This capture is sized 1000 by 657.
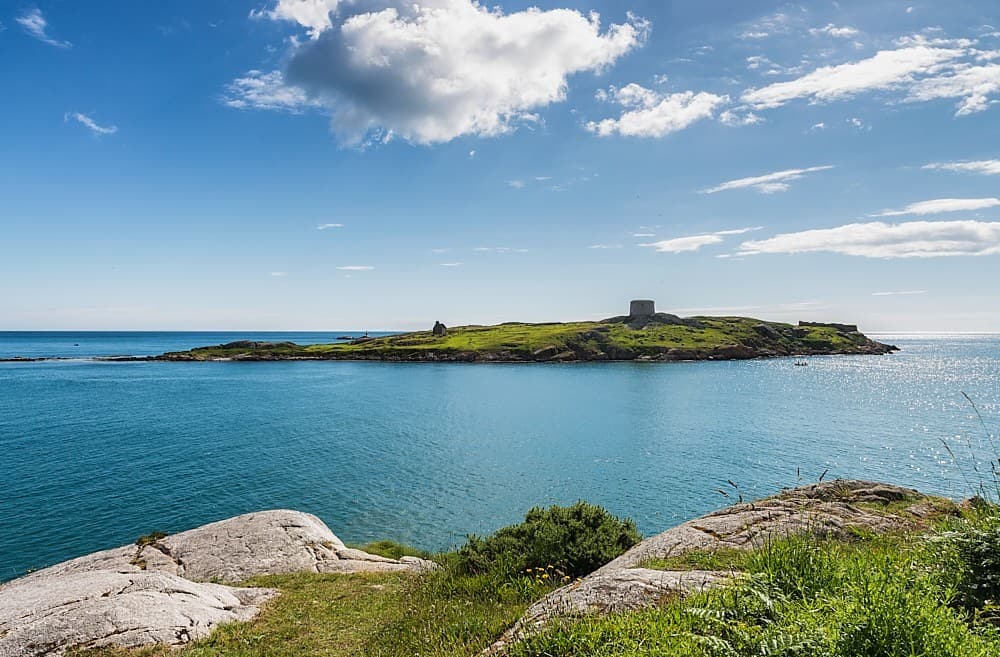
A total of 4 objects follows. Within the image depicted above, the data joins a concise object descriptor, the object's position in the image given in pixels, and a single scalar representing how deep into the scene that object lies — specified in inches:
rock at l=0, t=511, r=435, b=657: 427.8
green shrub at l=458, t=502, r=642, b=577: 514.9
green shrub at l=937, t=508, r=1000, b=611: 251.6
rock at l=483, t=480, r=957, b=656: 315.6
